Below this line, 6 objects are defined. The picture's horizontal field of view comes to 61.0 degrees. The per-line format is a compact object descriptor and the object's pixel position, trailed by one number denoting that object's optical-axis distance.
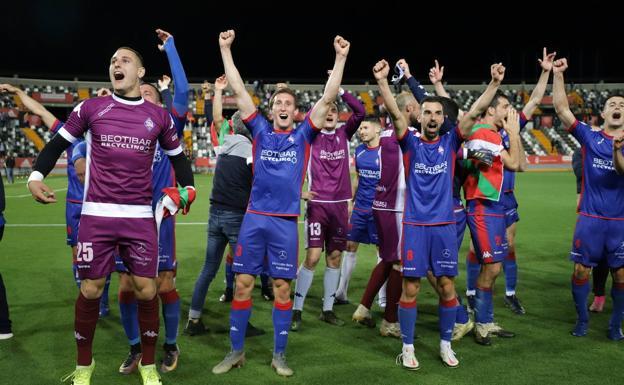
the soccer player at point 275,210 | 4.73
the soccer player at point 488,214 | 5.43
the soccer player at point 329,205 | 6.23
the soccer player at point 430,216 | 4.82
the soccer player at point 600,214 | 5.50
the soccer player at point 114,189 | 4.04
